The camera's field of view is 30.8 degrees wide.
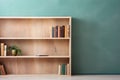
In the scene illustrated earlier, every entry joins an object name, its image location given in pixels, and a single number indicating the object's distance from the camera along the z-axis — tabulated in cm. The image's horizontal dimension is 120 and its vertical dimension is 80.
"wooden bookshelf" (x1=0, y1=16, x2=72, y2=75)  457
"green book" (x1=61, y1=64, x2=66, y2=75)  441
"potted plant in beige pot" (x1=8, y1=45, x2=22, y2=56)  443
